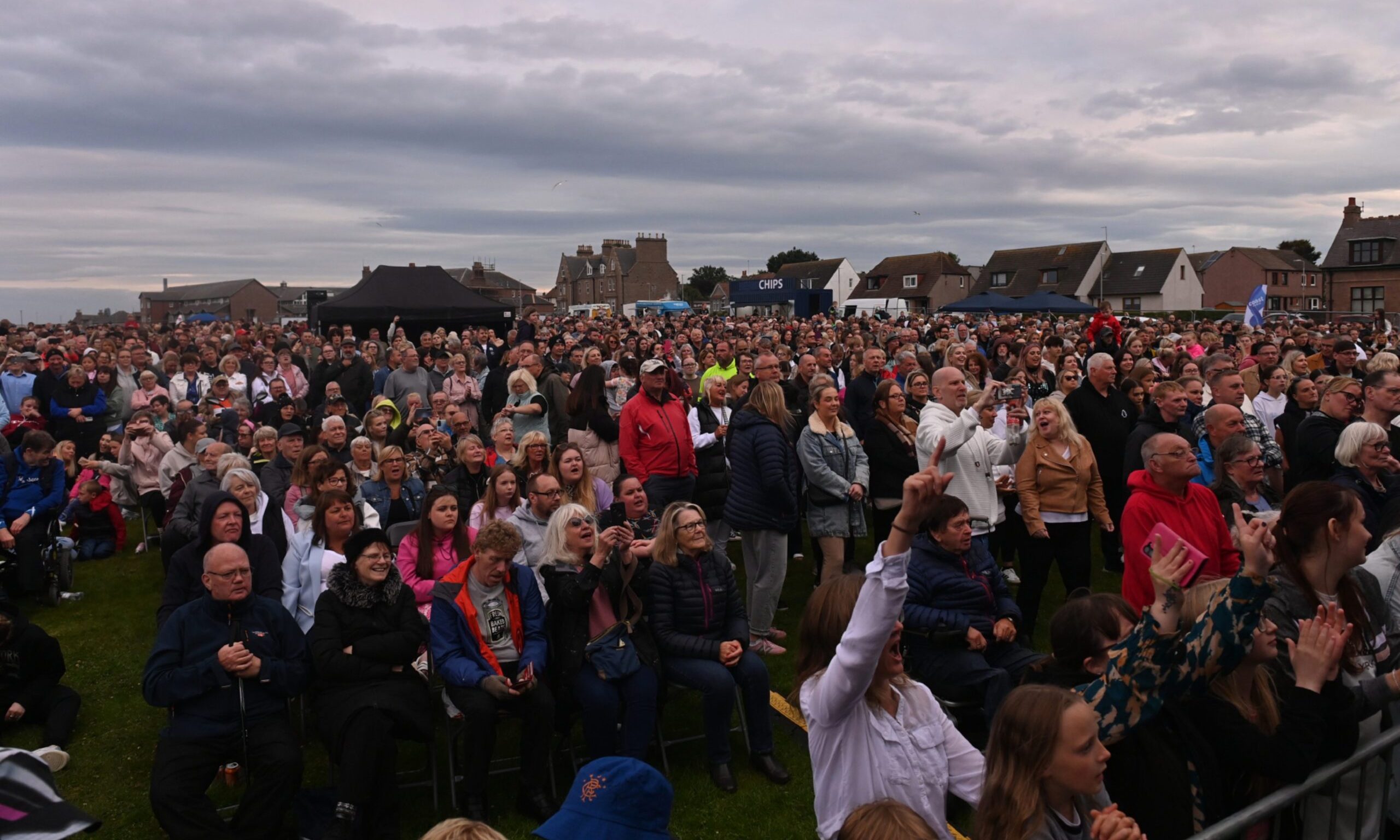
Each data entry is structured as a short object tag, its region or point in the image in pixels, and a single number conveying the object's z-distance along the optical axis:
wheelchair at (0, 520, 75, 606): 7.76
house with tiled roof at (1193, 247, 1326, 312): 63.59
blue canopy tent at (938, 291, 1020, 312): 29.72
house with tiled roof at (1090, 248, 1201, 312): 58.66
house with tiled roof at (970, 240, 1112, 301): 61.69
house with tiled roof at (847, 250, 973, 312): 67.56
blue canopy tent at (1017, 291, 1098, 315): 29.47
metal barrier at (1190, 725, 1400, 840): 2.40
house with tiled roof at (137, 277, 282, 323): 85.44
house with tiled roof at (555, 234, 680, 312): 83.31
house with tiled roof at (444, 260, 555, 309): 76.69
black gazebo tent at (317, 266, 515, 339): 18.39
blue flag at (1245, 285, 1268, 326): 17.33
